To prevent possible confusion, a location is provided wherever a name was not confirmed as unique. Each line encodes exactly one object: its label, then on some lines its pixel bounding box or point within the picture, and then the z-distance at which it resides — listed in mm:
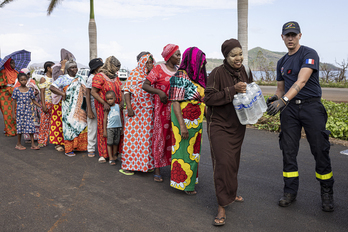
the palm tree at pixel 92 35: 16094
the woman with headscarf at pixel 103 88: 5918
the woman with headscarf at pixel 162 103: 4797
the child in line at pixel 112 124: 5910
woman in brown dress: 3570
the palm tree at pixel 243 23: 10062
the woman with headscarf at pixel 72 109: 6605
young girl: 7092
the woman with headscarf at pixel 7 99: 8242
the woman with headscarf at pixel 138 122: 5344
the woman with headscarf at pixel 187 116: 4246
